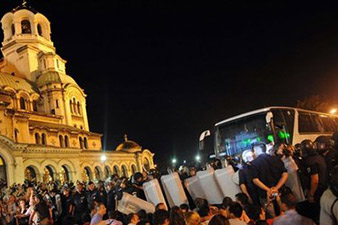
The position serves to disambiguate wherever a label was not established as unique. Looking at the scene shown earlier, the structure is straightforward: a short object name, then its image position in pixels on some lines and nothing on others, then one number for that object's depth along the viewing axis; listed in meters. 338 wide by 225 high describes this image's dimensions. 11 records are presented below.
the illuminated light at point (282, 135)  14.70
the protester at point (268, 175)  6.69
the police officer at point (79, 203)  10.50
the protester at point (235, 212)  5.14
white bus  14.75
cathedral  31.45
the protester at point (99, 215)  7.27
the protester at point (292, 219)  4.38
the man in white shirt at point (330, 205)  3.81
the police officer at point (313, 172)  6.53
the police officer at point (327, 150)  7.18
